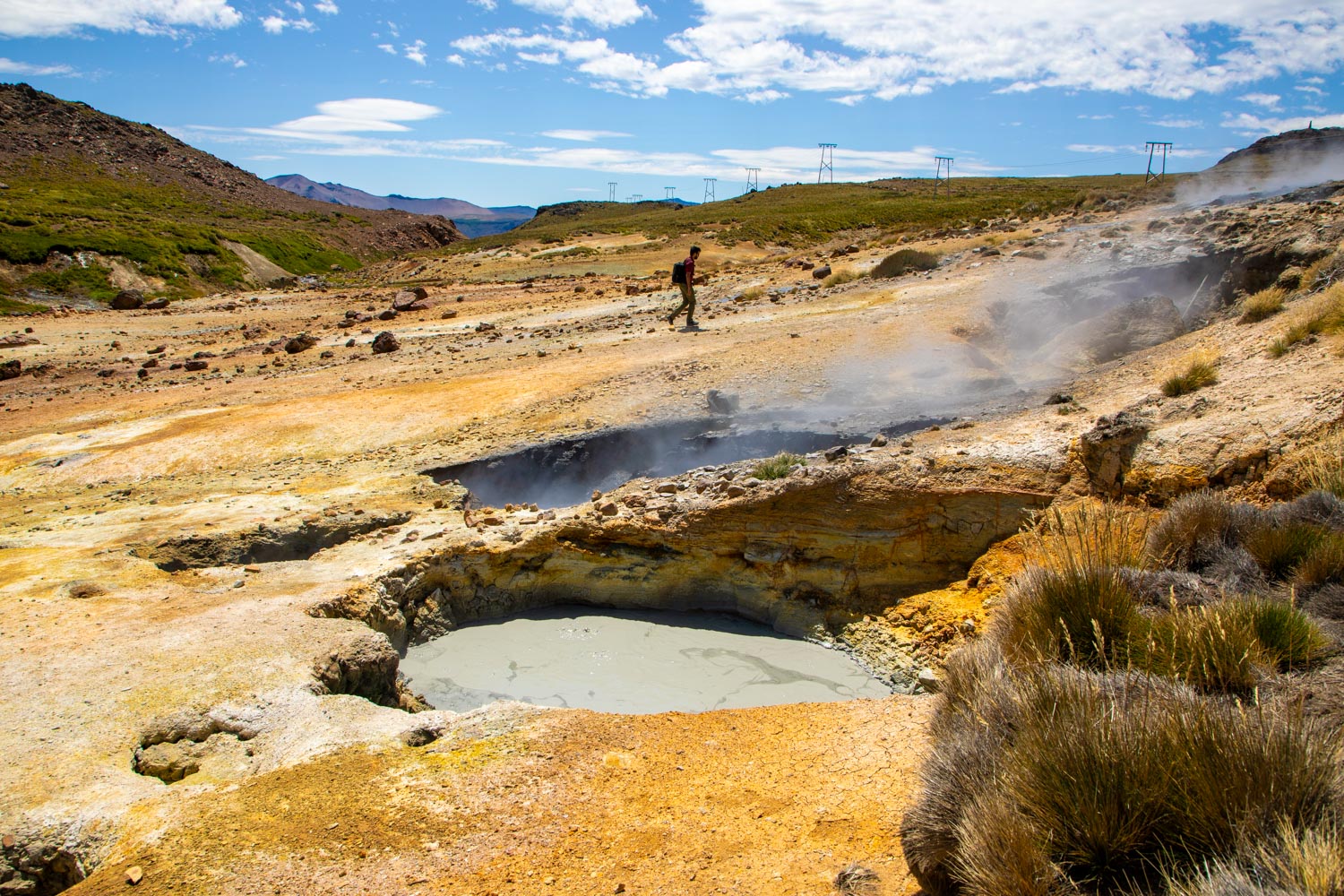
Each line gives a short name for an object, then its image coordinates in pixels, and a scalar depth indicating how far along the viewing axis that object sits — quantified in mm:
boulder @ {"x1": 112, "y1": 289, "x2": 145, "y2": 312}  28531
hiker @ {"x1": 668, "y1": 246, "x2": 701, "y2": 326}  16016
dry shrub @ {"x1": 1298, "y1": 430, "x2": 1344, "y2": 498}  5496
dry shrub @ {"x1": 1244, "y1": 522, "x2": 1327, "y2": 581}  4570
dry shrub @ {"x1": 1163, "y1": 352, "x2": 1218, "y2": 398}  8398
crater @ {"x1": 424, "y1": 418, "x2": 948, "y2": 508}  10250
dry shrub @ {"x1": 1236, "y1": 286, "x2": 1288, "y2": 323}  9438
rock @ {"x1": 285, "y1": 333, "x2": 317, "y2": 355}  19016
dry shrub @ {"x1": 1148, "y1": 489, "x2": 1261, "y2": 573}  5036
